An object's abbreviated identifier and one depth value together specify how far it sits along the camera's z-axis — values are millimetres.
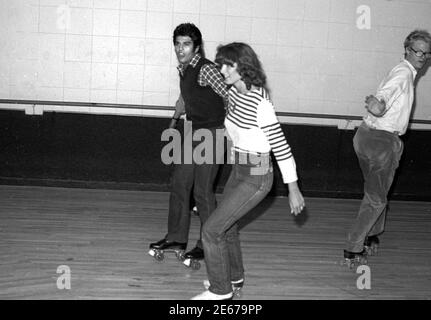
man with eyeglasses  4449
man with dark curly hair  4316
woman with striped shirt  3338
